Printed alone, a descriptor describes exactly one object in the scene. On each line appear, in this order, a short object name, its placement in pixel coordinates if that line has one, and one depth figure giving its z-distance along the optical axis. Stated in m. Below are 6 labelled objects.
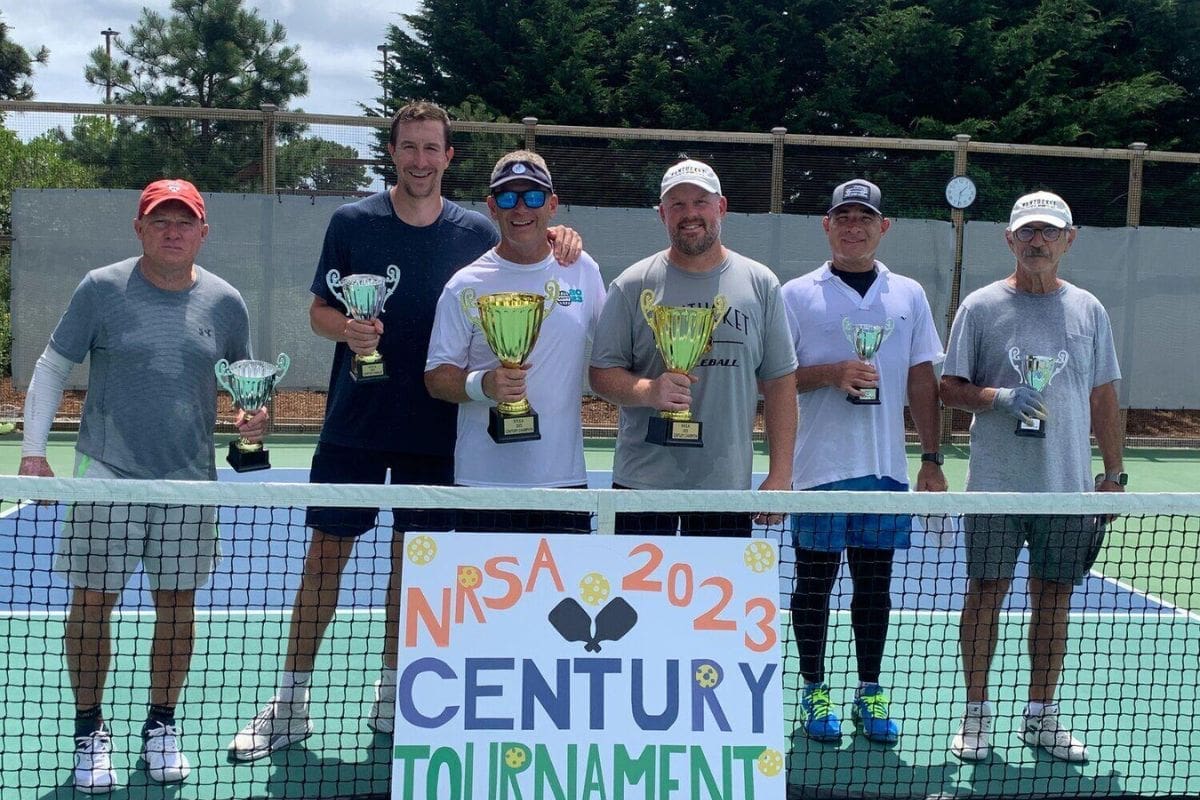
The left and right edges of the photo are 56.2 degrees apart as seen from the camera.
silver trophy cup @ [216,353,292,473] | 3.40
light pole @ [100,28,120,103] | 22.73
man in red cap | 3.43
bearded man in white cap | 3.46
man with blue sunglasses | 3.42
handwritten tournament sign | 2.78
